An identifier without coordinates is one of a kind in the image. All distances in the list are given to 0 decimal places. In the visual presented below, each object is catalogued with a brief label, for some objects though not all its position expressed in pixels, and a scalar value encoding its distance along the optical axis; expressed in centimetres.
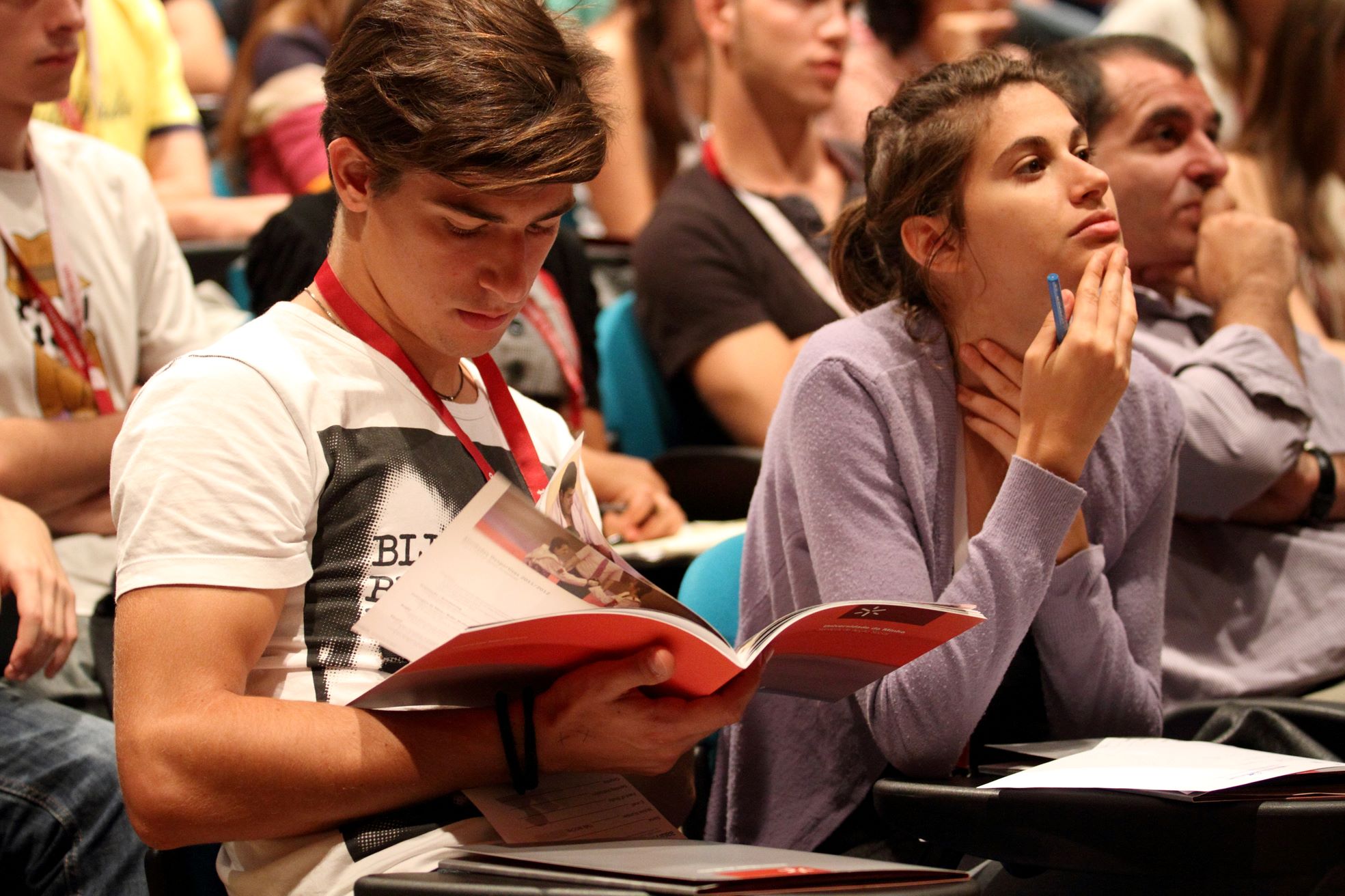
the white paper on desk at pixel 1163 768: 238
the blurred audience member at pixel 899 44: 705
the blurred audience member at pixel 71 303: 343
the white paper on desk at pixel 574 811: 237
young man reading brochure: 215
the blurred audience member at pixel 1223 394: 372
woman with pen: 269
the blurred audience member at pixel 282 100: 604
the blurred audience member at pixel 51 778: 277
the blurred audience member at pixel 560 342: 456
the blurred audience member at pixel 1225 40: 652
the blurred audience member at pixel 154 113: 548
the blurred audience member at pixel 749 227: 519
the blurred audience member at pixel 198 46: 752
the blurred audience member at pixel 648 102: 693
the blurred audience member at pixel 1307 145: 554
